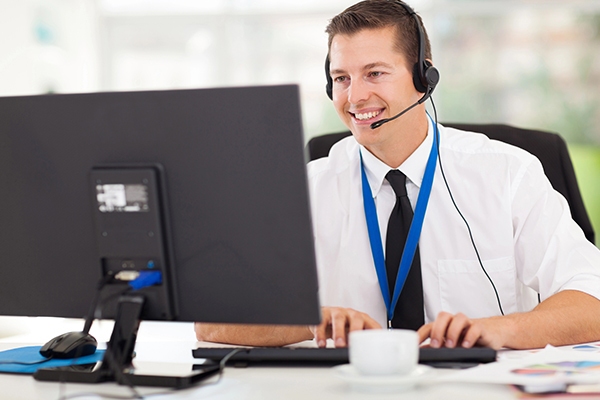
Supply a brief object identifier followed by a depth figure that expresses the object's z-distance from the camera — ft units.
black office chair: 10.53
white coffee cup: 7.88
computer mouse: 8.82
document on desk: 7.85
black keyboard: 8.41
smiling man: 10.11
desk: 7.87
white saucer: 7.83
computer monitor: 8.04
